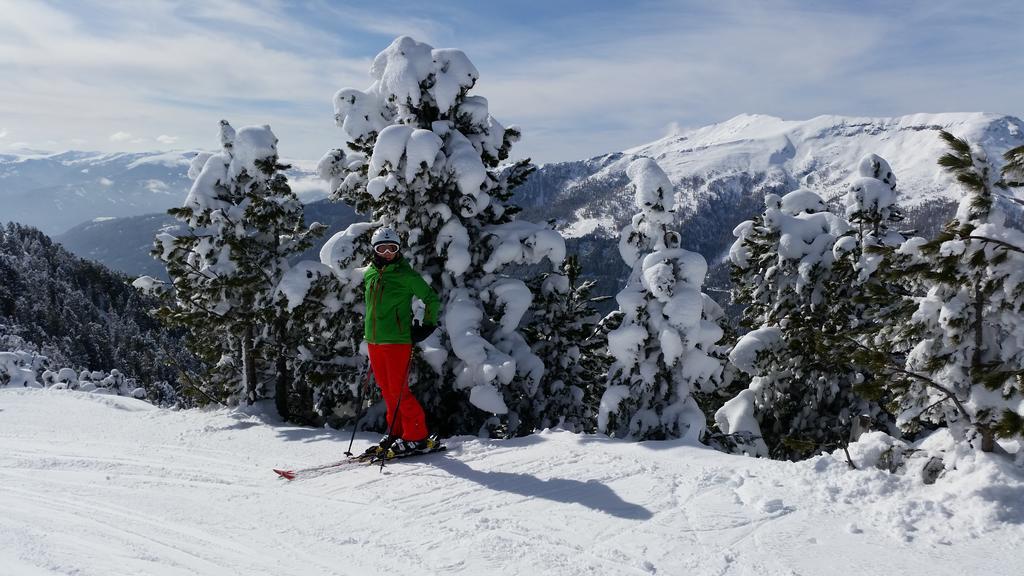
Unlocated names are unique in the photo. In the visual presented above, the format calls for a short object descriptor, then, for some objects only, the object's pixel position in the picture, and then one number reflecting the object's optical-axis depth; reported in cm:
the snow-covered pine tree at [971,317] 557
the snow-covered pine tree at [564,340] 1330
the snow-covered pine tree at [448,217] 1075
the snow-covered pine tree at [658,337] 998
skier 758
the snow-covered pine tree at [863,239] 1307
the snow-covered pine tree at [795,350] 1420
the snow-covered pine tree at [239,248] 1323
